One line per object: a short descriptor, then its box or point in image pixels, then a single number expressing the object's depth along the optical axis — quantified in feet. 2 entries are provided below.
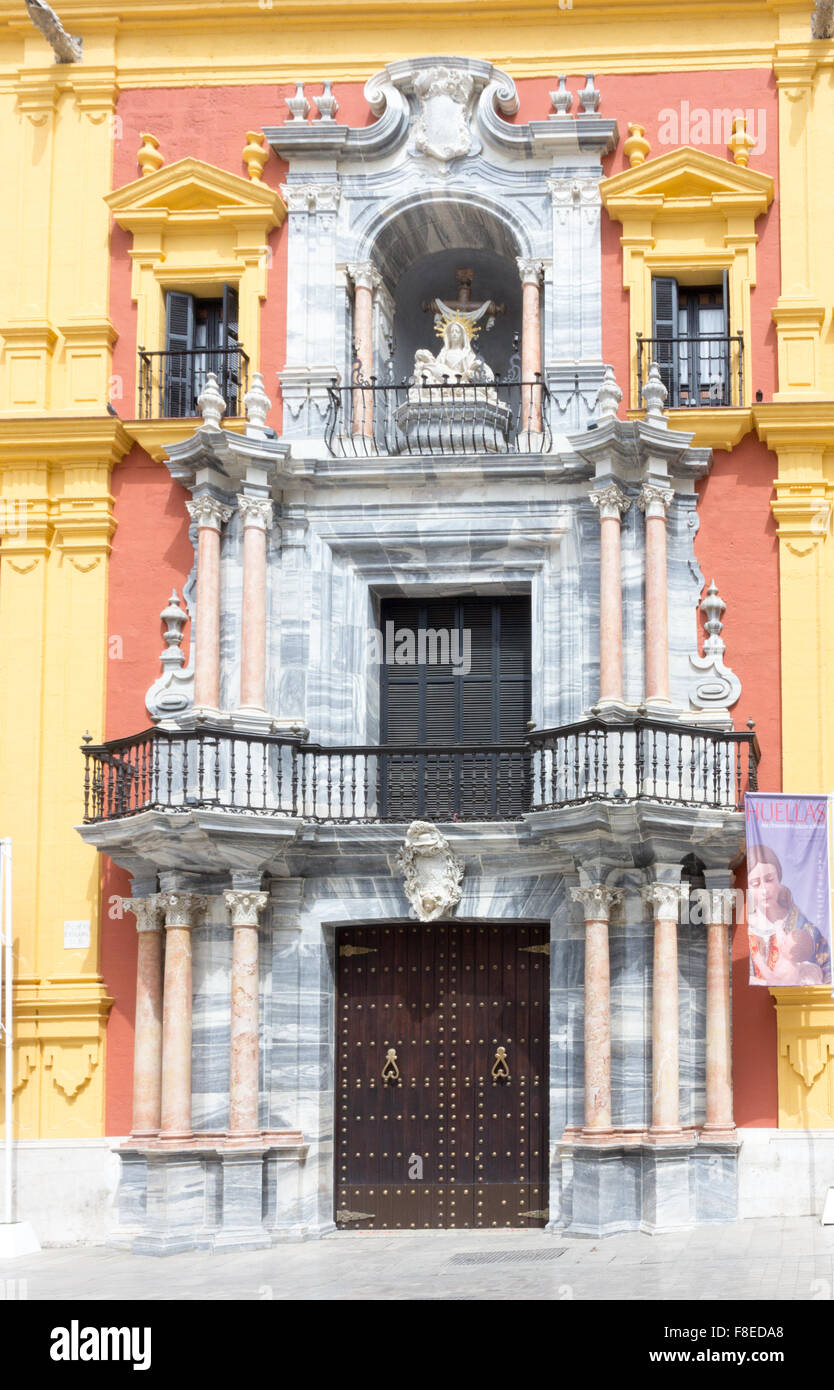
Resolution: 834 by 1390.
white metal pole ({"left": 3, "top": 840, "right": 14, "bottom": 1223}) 56.70
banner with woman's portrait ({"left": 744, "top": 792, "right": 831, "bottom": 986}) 54.44
